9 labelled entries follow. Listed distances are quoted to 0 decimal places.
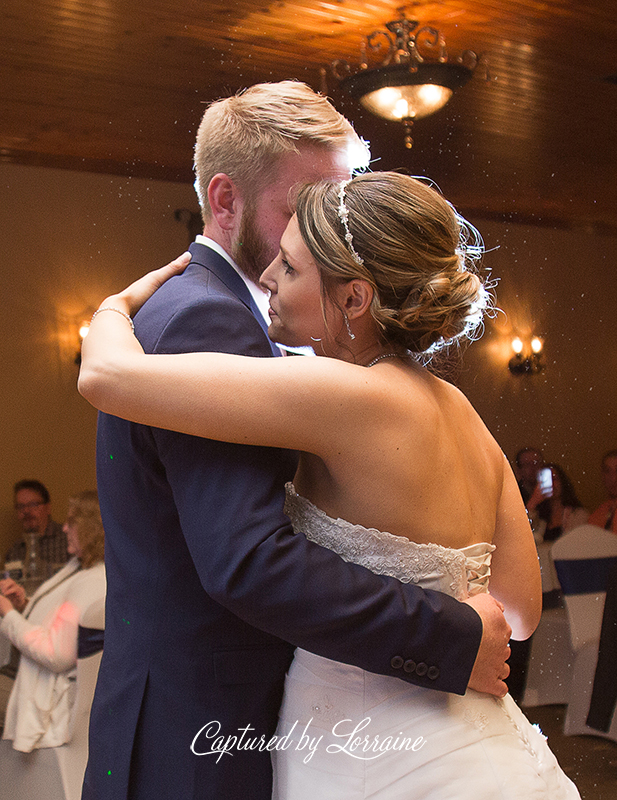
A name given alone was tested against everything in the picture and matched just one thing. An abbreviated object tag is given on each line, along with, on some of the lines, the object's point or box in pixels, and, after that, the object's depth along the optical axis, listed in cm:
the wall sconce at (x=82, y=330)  248
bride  109
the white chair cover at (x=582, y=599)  318
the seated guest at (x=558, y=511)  314
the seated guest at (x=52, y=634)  247
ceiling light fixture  273
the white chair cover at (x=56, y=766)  248
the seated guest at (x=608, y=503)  319
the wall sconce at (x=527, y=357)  311
